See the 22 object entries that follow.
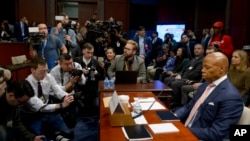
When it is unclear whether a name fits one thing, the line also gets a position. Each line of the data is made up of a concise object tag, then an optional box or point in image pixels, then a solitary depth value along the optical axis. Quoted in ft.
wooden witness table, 4.03
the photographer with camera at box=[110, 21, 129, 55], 12.12
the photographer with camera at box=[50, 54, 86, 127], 8.10
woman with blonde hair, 8.82
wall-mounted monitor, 23.61
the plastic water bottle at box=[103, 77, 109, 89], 7.53
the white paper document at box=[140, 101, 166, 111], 5.57
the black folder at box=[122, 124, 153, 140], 3.97
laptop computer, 8.09
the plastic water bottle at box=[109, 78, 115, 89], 7.50
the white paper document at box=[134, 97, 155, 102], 6.18
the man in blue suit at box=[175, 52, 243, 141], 4.38
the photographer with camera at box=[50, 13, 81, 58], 11.50
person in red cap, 11.77
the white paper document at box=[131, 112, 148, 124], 4.72
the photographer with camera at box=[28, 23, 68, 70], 9.88
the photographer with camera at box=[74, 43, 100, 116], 9.85
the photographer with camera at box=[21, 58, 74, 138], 6.19
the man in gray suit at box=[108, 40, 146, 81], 9.31
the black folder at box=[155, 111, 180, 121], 4.87
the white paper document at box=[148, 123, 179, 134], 4.30
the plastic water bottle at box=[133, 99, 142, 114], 5.20
